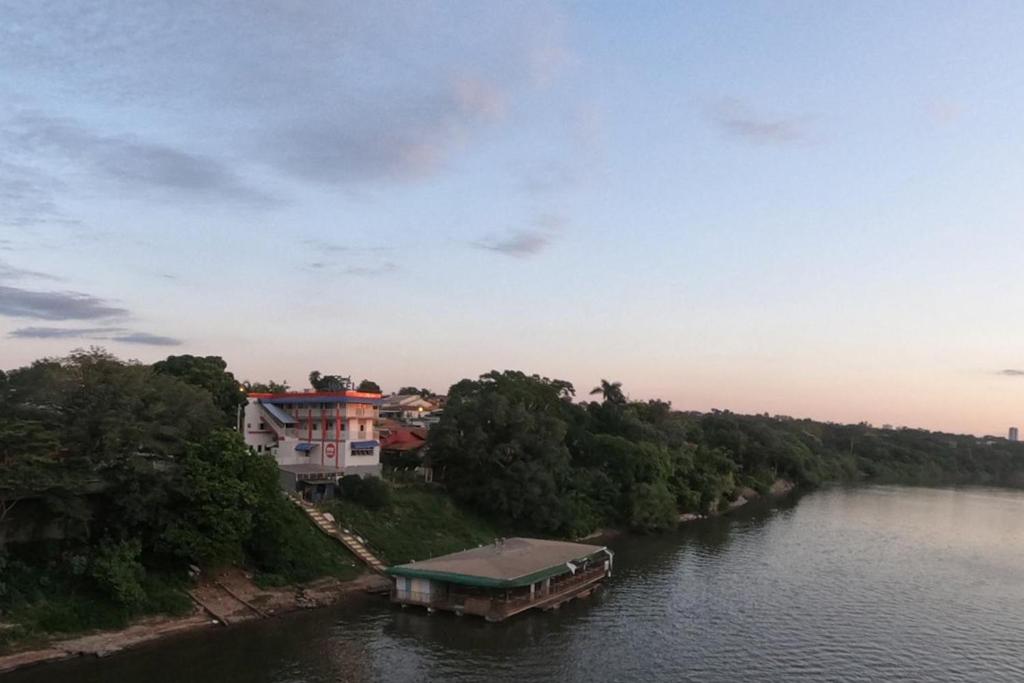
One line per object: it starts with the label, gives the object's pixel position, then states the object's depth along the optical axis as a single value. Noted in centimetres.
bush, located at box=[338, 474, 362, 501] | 5875
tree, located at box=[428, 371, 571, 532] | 6581
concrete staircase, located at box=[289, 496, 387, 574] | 5222
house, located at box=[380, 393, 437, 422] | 12185
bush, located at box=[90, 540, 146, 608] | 3825
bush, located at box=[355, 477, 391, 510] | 5875
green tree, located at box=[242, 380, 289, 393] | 10150
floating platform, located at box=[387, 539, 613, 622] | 4484
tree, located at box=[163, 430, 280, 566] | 4172
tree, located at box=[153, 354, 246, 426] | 6712
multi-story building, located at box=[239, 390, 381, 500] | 6438
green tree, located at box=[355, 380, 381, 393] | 14712
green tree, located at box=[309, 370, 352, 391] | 7088
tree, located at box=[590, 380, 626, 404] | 10775
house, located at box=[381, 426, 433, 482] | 7119
